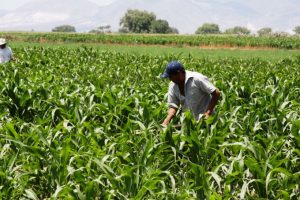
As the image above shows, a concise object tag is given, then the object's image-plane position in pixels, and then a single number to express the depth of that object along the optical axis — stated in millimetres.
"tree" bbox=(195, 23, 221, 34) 197875
